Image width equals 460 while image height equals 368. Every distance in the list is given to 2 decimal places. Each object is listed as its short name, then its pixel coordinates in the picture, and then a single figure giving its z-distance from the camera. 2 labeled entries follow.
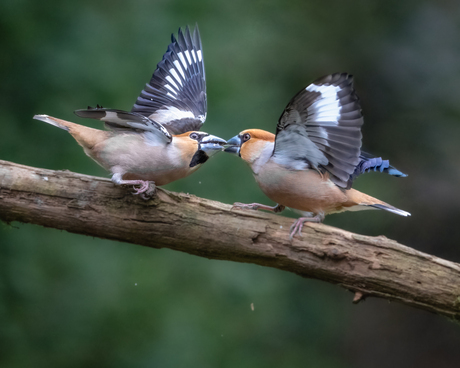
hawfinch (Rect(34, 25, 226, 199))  5.65
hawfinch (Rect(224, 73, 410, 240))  5.11
